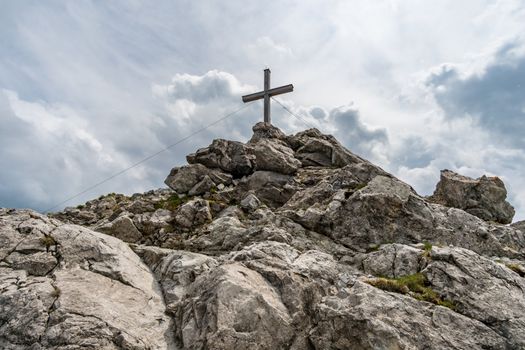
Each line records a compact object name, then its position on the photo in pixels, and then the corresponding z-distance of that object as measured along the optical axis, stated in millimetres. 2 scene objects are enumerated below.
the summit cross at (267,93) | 44219
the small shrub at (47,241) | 18656
